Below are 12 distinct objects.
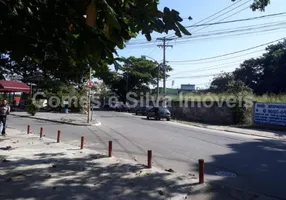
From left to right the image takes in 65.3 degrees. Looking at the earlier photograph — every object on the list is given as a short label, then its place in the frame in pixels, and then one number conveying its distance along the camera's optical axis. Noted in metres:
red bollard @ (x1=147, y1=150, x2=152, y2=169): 5.94
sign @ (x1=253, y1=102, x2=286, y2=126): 16.56
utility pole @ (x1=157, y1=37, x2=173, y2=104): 28.76
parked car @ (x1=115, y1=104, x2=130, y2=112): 41.17
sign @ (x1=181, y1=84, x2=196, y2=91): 73.10
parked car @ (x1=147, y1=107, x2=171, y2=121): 23.49
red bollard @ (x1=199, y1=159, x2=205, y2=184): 4.95
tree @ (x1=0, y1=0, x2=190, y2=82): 2.46
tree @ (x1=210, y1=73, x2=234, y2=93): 46.41
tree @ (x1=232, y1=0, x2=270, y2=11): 5.85
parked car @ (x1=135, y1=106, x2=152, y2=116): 30.96
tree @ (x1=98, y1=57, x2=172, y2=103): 47.37
